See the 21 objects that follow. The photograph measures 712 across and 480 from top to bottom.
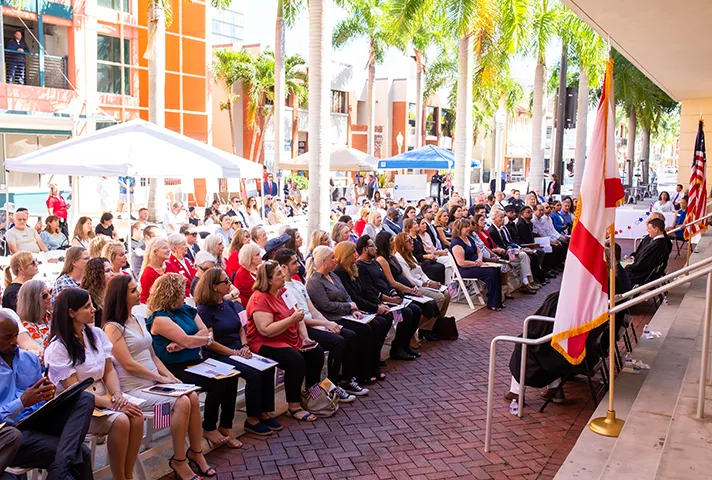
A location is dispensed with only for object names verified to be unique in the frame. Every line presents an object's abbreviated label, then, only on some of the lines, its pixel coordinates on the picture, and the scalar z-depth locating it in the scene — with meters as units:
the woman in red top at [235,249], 9.07
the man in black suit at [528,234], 14.48
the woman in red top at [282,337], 6.48
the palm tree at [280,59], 23.67
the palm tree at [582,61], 22.36
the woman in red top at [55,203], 16.38
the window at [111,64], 27.83
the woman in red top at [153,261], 7.56
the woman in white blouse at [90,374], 4.68
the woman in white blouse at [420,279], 9.61
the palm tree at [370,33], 36.16
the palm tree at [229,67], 36.94
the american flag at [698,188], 13.83
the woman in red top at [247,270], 7.89
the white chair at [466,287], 11.53
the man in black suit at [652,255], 10.56
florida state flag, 5.58
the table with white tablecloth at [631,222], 21.19
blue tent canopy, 21.50
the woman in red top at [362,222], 13.38
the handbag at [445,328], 9.55
